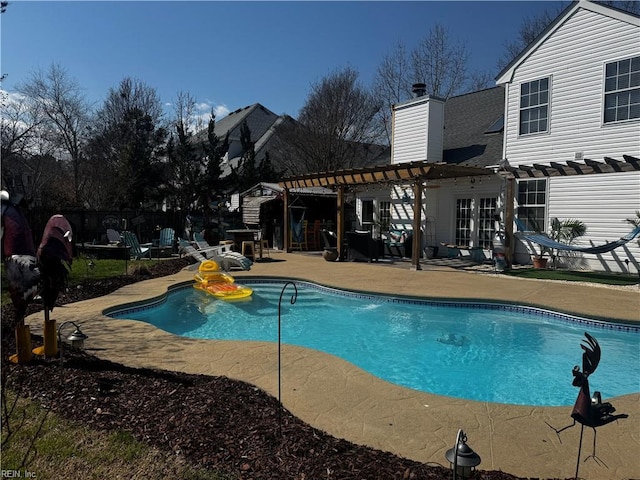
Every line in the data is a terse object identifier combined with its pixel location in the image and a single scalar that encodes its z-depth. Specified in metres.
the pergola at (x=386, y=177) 11.45
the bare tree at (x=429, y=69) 24.53
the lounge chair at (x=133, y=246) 13.82
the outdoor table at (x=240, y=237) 14.22
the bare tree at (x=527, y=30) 23.20
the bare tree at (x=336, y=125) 25.39
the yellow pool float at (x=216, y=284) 9.30
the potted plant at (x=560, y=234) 11.22
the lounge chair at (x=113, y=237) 15.33
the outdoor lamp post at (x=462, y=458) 2.14
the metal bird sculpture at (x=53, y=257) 3.95
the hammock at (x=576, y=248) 9.32
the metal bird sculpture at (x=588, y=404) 2.48
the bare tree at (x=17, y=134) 15.86
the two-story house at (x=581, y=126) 10.41
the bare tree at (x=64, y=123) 21.83
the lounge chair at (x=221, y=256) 11.53
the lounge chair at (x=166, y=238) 15.78
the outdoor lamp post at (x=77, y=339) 4.52
